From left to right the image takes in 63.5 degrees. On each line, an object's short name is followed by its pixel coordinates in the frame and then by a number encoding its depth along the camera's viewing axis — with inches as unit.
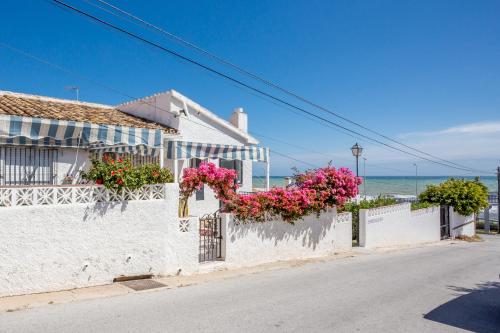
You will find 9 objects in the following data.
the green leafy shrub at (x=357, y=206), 689.0
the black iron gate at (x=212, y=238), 429.1
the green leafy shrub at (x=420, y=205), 857.3
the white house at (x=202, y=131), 551.4
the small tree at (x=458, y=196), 946.7
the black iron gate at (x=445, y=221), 950.4
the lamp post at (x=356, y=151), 725.9
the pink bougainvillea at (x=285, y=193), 438.6
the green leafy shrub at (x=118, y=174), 348.8
